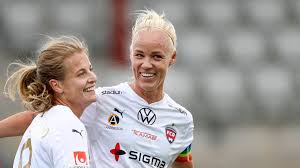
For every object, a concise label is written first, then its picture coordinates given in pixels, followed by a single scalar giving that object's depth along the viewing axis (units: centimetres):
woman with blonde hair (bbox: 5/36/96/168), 897
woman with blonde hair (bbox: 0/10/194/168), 1055
